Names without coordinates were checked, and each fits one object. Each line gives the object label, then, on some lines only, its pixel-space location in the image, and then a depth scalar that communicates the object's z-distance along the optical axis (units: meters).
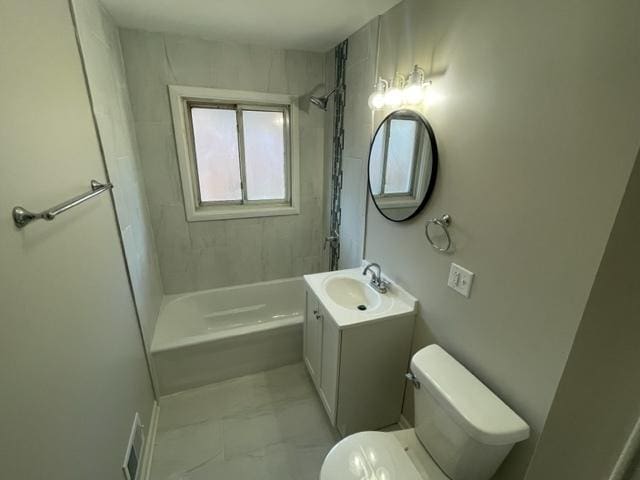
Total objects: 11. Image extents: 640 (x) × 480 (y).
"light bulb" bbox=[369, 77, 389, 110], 1.55
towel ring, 1.28
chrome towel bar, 0.72
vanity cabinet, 1.47
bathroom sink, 1.78
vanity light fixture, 1.32
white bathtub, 1.94
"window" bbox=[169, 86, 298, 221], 2.23
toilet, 0.98
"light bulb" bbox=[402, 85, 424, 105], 1.34
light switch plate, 1.20
